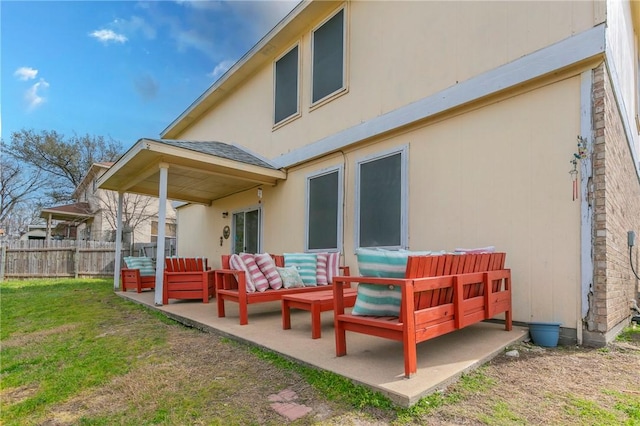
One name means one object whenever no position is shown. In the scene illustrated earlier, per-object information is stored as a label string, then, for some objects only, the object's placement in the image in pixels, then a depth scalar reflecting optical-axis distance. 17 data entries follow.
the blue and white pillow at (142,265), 8.98
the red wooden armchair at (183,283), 6.45
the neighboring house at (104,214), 18.39
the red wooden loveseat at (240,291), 4.64
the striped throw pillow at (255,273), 5.04
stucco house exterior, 3.88
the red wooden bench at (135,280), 8.43
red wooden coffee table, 3.77
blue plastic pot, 3.72
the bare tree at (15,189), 22.18
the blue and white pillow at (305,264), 5.71
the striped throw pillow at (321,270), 5.82
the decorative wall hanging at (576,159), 3.83
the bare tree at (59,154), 22.14
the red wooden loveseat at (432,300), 2.59
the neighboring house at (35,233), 24.23
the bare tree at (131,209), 18.75
